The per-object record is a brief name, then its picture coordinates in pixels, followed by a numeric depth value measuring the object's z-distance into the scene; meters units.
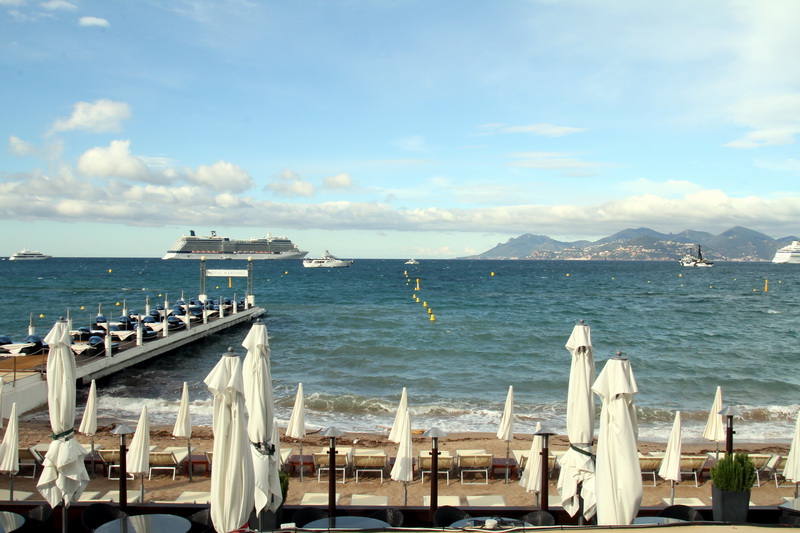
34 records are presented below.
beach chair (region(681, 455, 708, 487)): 11.18
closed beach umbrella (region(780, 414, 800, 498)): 8.88
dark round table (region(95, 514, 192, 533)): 6.47
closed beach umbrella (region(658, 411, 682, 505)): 9.68
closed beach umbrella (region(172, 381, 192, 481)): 11.71
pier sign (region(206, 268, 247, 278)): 35.72
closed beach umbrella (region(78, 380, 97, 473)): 11.27
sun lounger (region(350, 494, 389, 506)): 9.91
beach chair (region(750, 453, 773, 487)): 11.32
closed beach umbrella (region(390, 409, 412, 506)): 9.38
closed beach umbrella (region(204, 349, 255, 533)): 6.18
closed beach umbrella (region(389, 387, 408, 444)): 10.39
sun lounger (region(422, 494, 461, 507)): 9.51
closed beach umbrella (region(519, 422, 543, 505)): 8.52
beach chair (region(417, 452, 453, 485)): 11.04
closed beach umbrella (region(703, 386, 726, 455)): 11.54
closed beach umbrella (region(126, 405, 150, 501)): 9.77
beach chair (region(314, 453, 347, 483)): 11.13
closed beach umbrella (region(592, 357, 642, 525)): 6.43
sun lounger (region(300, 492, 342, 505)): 9.50
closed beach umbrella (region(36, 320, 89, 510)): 7.62
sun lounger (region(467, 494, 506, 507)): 9.77
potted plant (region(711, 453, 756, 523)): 7.42
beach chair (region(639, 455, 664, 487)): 10.98
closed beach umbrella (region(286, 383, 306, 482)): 11.02
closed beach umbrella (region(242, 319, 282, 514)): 6.93
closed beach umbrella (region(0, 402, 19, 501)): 9.37
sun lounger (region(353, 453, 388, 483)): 11.35
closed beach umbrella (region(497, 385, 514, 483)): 11.57
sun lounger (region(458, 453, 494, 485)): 11.20
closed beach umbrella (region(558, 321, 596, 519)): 7.51
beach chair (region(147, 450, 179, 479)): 11.24
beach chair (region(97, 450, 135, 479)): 11.27
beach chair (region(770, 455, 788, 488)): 11.23
